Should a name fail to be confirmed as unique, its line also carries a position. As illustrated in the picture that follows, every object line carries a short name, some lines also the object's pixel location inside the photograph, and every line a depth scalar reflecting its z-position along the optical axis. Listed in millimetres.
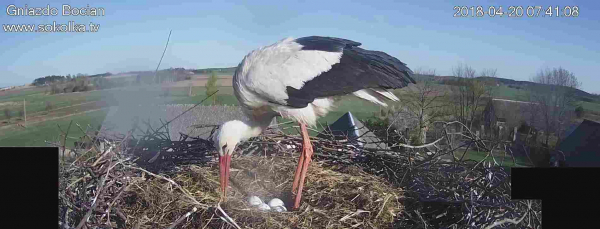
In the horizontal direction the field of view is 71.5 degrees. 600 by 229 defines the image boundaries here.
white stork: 1350
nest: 1170
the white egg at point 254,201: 1349
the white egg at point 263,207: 1304
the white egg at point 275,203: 1386
